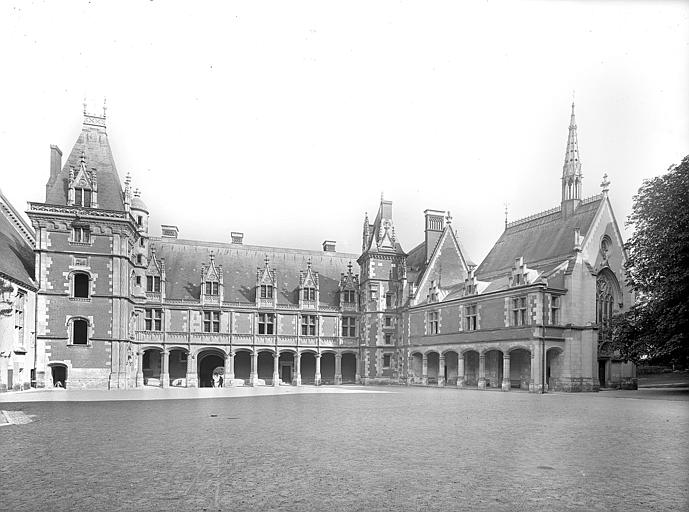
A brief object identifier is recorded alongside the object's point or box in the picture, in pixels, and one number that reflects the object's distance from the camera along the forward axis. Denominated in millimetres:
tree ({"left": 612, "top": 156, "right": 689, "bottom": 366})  26500
